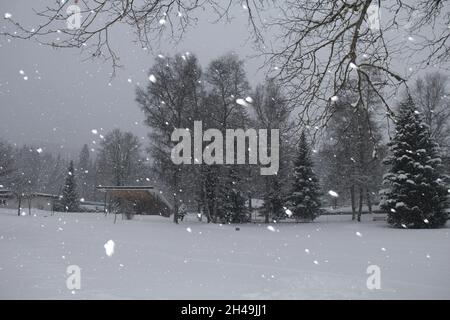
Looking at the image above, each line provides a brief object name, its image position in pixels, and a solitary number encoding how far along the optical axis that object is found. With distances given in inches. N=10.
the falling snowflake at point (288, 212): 1318.9
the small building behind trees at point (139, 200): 1318.9
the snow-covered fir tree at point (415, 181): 996.0
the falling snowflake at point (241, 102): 1152.7
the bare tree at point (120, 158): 2124.8
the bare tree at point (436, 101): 1275.8
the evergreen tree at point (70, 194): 1942.5
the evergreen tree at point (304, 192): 1294.3
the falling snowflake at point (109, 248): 487.2
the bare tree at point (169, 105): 1117.1
